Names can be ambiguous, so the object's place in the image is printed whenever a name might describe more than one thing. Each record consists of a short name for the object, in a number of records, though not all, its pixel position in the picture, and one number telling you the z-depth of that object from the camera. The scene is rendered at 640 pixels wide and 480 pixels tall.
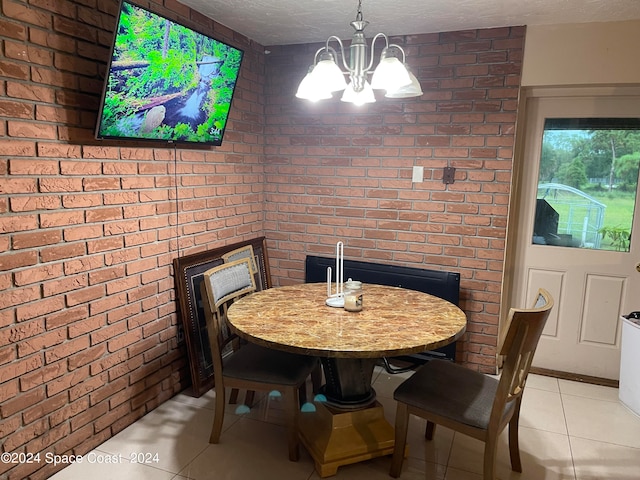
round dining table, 1.86
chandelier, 1.85
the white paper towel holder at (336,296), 2.31
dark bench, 3.14
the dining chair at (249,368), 2.15
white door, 2.99
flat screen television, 2.03
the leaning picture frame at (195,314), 2.73
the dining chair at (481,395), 1.75
